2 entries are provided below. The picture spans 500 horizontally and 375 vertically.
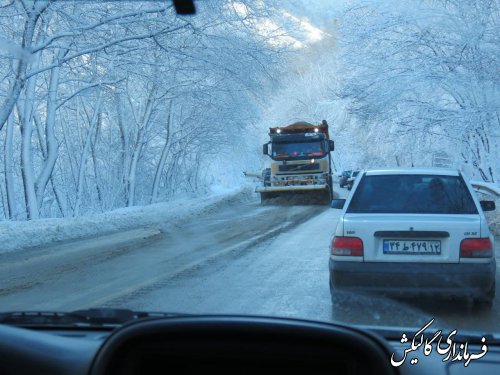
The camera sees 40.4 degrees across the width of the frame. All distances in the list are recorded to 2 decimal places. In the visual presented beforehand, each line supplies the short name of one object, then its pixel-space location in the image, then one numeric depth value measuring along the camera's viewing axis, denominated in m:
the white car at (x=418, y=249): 6.40
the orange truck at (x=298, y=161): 27.77
